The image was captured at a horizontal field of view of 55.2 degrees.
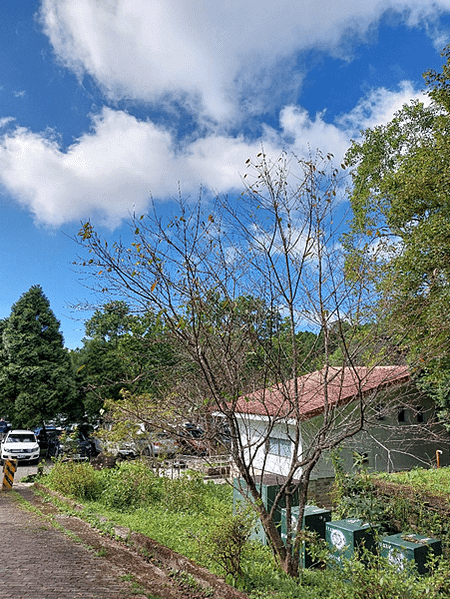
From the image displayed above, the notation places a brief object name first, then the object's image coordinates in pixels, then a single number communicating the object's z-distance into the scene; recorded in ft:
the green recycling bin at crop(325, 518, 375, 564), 20.39
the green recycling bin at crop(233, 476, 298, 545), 22.89
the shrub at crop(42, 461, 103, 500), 35.17
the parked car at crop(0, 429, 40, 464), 60.64
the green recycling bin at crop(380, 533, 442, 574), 18.26
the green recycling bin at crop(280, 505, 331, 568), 21.23
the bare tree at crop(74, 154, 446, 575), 16.70
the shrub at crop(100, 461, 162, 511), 32.55
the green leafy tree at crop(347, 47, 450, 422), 32.91
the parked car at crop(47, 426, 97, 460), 42.01
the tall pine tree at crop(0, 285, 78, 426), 70.08
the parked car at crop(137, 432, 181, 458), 27.86
